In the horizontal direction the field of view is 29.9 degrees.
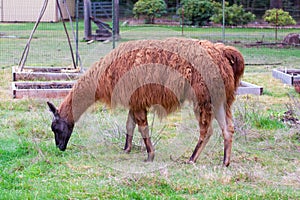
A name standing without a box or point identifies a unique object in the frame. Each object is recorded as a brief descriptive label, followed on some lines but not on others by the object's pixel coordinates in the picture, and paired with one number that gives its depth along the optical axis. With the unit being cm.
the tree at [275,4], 2877
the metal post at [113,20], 1369
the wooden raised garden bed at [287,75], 1270
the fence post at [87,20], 1997
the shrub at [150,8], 2632
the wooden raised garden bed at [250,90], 1132
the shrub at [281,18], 2430
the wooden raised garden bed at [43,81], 1051
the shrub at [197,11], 2719
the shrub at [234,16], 2656
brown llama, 648
